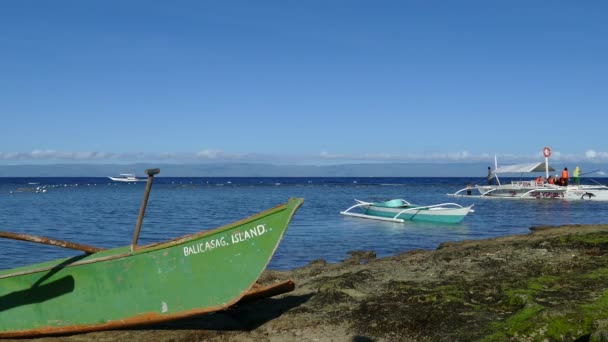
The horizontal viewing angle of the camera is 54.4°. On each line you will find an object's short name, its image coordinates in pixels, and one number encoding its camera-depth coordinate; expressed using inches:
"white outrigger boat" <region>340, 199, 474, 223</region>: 1087.6
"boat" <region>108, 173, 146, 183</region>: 6139.3
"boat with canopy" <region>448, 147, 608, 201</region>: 1732.3
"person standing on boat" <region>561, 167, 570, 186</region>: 1800.2
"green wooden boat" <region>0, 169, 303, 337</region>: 315.0
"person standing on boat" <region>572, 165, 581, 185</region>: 1834.4
